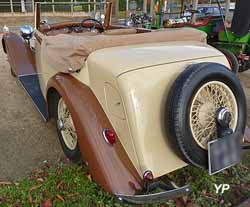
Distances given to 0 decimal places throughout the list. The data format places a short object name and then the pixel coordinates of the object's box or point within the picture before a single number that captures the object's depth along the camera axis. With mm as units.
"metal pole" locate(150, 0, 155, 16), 8449
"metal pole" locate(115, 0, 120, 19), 11791
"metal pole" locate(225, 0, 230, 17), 6547
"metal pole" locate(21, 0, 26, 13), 18562
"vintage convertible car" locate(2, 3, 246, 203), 1914
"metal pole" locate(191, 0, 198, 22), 7160
